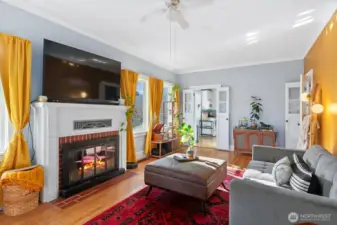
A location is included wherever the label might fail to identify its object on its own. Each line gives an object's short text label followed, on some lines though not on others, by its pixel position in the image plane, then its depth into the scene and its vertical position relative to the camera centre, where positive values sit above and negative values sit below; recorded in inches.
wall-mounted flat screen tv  97.2 +23.4
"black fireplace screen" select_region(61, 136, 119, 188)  103.7 -29.5
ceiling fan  86.9 +54.6
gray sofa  46.7 -24.7
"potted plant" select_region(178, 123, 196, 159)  107.0 -13.6
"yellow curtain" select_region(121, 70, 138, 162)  148.7 +15.3
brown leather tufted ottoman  82.6 -30.5
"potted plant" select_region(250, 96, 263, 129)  198.7 +6.5
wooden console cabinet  182.9 -25.2
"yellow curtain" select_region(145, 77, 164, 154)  182.0 +12.7
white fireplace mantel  94.2 -10.5
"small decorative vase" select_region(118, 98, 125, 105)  139.0 +10.0
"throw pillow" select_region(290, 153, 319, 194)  62.3 -23.5
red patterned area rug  78.2 -46.2
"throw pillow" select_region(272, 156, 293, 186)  75.3 -24.7
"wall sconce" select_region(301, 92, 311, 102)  119.1 +12.6
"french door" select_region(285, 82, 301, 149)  180.7 +1.1
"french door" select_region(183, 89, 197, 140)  243.6 +10.1
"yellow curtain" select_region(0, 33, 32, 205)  85.0 +12.0
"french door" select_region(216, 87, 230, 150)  217.6 -4.2
